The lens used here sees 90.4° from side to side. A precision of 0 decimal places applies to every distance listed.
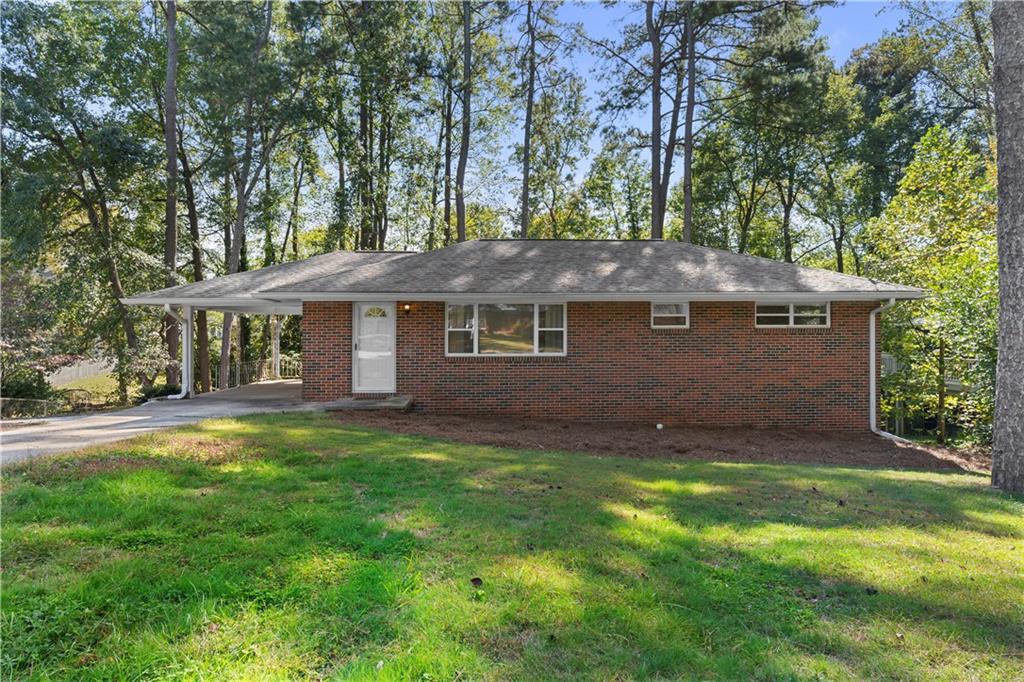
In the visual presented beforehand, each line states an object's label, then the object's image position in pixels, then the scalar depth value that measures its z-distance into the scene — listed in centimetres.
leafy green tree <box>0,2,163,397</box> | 1449
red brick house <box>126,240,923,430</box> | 1105
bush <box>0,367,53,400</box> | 1498
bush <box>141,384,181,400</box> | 1345
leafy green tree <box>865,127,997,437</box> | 978
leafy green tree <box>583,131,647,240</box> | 2697
